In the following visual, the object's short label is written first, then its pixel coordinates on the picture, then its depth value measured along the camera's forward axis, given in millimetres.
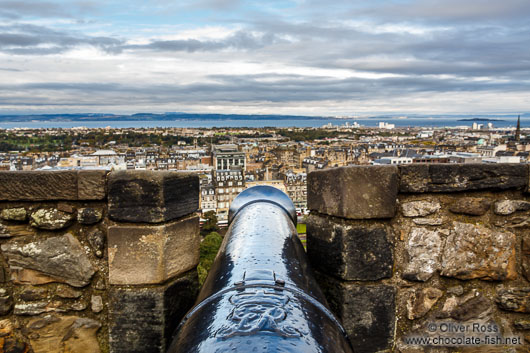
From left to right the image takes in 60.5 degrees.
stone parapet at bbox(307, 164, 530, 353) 2254
